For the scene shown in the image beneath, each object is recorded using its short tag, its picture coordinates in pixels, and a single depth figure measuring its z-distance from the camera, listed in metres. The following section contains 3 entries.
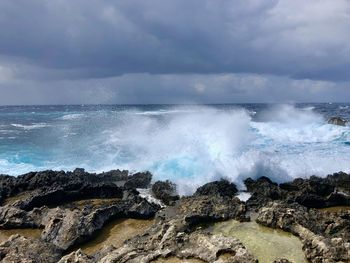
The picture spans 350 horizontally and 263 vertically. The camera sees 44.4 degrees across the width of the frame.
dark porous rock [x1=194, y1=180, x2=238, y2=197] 18.44
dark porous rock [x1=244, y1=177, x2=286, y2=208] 16.19
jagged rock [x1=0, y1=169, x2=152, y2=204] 17.88
